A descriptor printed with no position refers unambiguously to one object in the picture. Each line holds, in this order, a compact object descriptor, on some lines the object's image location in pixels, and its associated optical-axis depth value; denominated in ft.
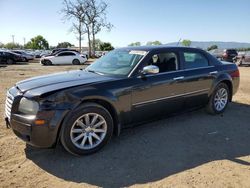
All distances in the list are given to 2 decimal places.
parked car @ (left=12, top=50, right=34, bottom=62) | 69.15
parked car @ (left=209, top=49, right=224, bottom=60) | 64.49
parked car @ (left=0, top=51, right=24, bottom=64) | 59.73
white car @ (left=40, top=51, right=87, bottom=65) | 58.34
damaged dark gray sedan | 8.51
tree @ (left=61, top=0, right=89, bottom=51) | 97.32
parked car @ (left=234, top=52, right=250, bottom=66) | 50.77
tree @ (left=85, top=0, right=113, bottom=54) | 97.53
